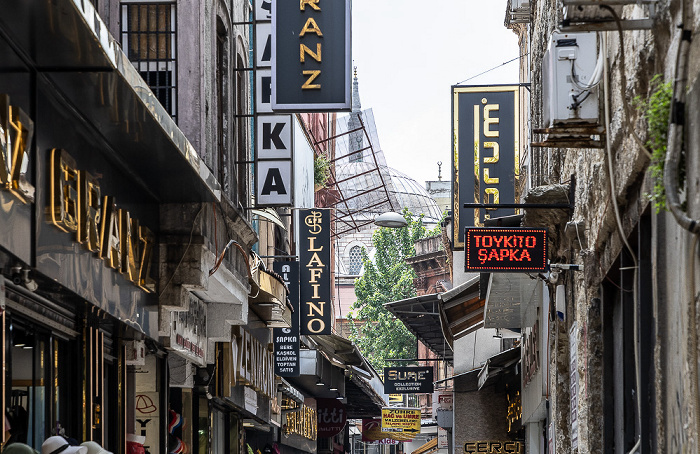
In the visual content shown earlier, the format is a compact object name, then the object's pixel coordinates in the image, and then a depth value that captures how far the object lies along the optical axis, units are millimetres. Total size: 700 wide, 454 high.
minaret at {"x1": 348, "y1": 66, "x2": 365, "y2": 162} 82338
